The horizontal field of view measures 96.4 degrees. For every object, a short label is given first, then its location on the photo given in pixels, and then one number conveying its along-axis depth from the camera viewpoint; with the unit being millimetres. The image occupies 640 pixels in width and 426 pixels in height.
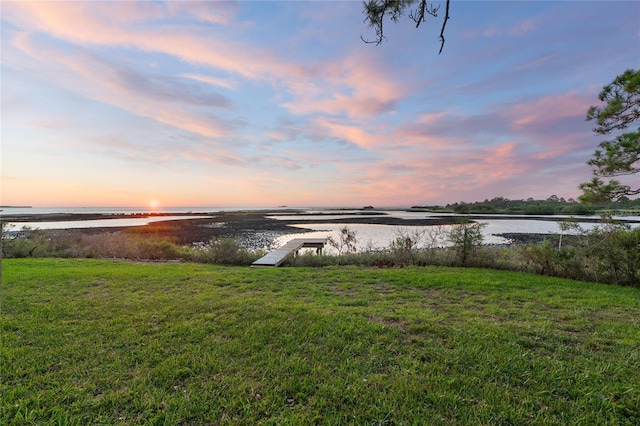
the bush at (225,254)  11094
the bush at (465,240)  10234
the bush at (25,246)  11695
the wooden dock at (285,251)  10055
